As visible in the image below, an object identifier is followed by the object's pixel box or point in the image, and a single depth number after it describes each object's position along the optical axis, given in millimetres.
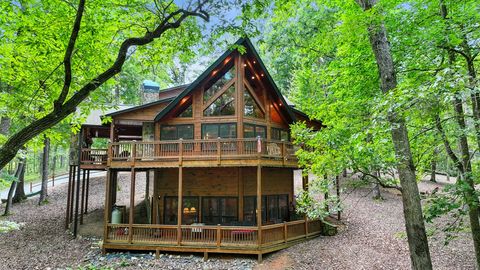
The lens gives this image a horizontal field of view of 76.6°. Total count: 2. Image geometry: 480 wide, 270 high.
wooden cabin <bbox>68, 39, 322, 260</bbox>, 13727
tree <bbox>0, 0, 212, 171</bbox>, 7867
